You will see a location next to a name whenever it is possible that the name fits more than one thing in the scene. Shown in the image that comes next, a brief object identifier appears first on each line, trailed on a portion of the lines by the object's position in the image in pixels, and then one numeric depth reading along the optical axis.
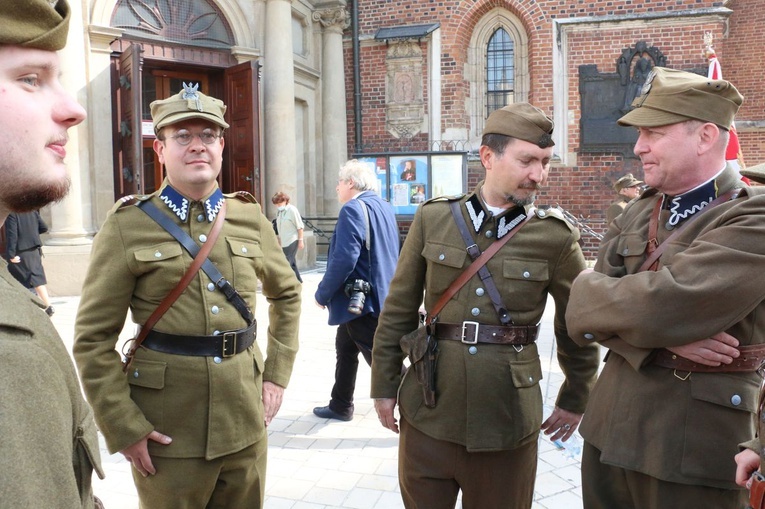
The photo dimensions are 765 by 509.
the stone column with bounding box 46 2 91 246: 8.91
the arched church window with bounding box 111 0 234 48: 10.02
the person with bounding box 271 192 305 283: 9.56
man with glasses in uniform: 2.24
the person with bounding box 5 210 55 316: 7.34
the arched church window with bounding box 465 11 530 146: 14.26
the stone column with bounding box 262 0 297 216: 11.70
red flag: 4.99
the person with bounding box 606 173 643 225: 8.54
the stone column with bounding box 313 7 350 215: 14.10
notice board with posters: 12.79
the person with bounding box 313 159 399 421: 4.46
